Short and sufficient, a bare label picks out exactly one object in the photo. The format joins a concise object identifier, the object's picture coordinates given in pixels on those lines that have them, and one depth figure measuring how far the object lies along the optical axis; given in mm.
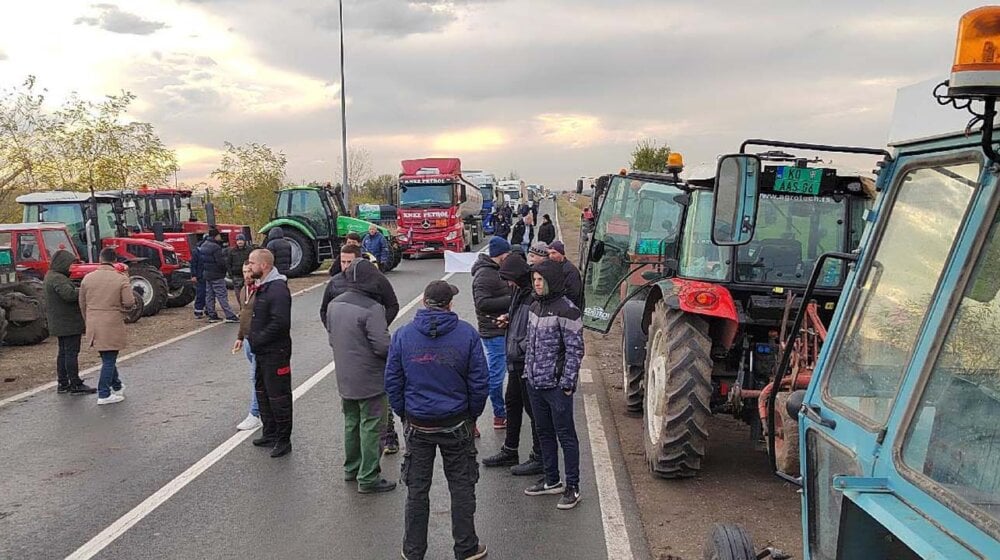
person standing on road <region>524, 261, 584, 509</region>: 5453
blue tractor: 1904
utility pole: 29453
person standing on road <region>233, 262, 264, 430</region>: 6895
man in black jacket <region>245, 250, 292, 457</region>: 6488
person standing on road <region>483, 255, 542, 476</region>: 6121
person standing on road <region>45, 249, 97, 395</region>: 8711
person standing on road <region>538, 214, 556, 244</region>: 18906
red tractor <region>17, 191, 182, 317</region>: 15531
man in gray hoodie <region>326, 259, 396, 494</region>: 5719
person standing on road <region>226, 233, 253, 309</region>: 15016
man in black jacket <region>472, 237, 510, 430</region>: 7023
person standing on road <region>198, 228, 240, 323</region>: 13945
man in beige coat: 8297
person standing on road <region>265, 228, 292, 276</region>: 14977
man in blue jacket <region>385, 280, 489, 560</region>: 4605
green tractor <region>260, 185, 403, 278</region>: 21766
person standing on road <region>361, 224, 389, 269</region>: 15281
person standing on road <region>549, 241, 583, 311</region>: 6012
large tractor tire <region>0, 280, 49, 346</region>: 12031
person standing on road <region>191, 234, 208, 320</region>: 14367
